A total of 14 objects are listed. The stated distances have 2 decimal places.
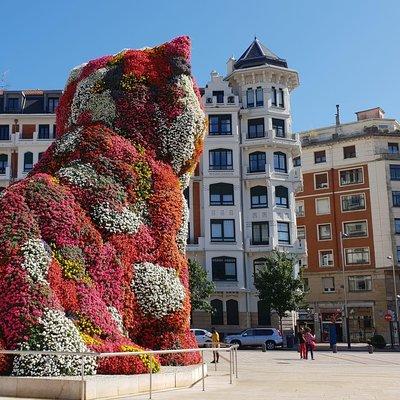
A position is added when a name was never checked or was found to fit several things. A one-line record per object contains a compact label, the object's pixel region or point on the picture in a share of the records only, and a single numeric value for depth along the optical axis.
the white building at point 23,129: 56.75
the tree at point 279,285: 49.53
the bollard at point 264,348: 40.13
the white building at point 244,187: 54.00
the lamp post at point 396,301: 60.28
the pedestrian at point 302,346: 32.39
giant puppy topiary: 13.78
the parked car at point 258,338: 44.09
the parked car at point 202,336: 41.45
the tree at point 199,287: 48.94
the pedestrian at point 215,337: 28.51
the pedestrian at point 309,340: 31.55
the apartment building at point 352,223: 64.44
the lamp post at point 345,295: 61.56
